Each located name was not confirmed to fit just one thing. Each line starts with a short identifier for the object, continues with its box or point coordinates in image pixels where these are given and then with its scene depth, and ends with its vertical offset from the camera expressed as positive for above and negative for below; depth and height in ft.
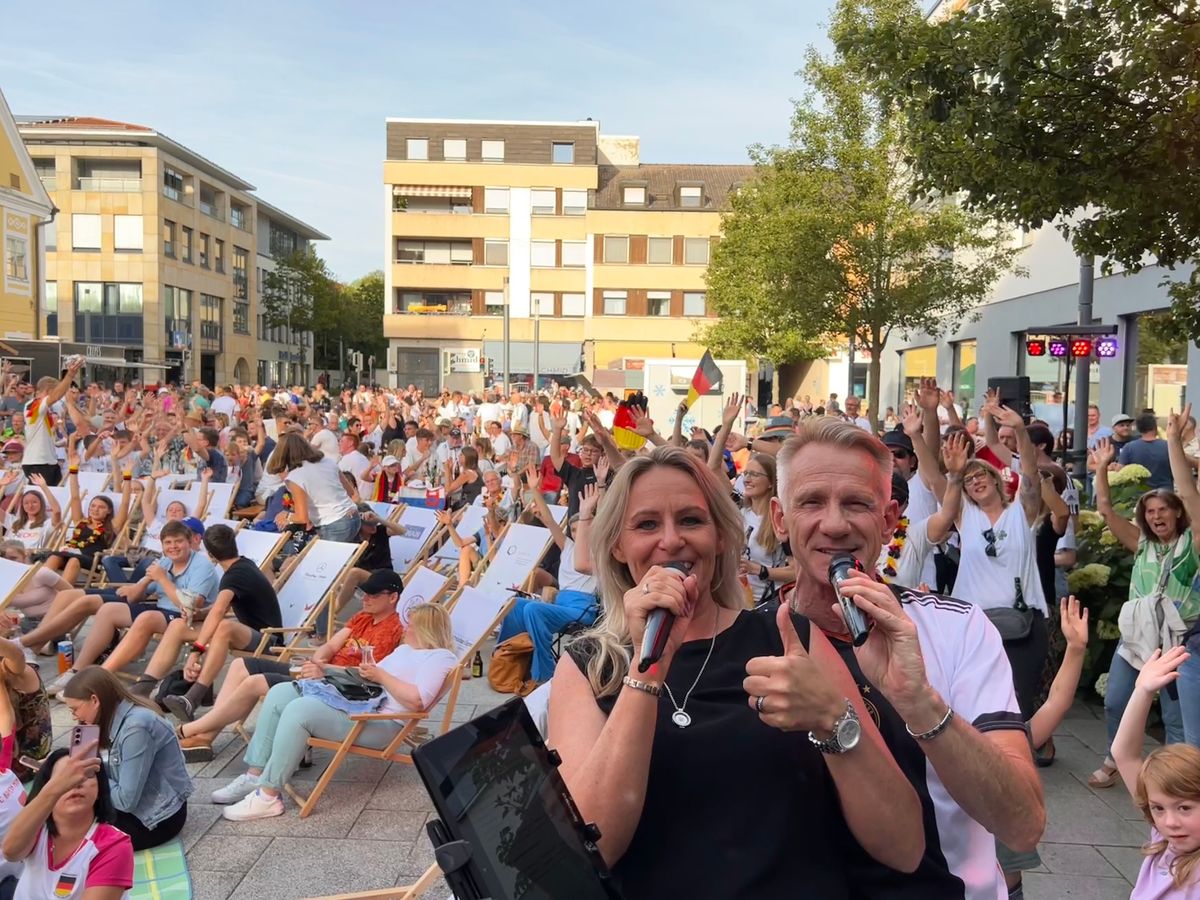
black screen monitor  5.04 -2.23
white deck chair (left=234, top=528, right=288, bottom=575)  27.63 -4.71
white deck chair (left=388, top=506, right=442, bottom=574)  33.27 -5.32
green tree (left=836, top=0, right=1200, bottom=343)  21.02 +6.33
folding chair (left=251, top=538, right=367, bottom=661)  25.07 -5.17
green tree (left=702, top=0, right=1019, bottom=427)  66.13 +10.63
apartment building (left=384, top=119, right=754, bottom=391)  169.37 +23.19
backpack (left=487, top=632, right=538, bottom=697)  23.22 -6.60
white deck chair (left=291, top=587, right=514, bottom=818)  17.16 -5.76
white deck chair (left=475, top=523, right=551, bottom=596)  26.78 -4.80
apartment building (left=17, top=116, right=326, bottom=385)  176.04 +24.53
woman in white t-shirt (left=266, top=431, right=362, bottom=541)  30.07 -3.34
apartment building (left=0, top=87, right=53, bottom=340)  115.44 +16.58
